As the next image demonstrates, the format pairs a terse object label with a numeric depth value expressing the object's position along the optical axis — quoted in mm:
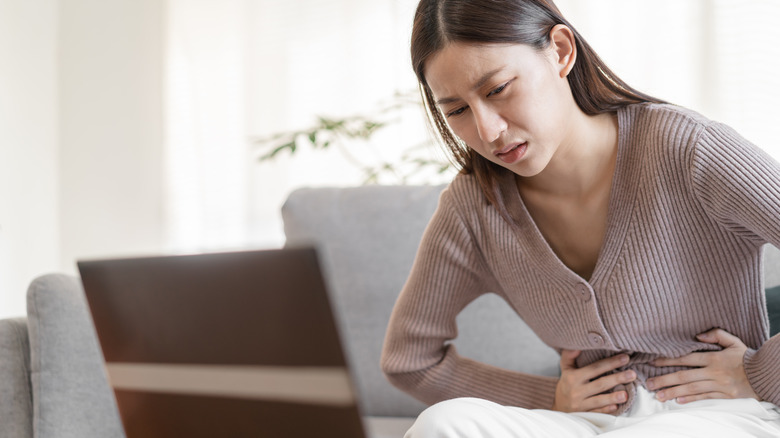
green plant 2392
